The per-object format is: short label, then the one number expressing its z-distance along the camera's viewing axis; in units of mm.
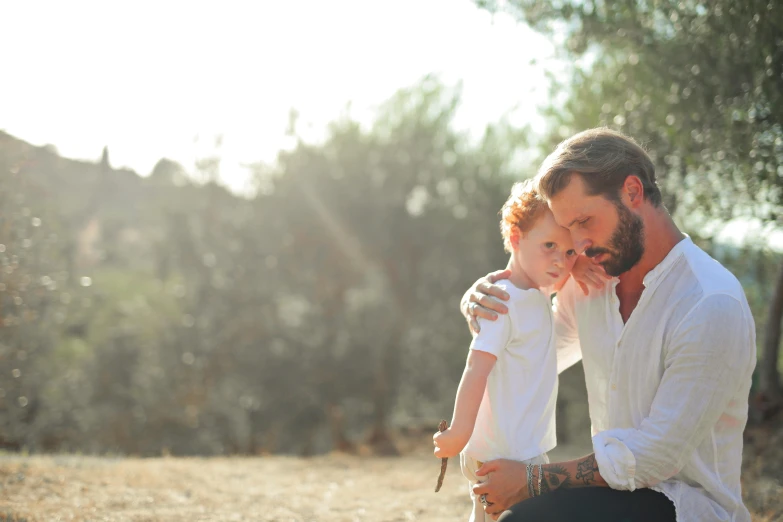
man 2609
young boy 2934
